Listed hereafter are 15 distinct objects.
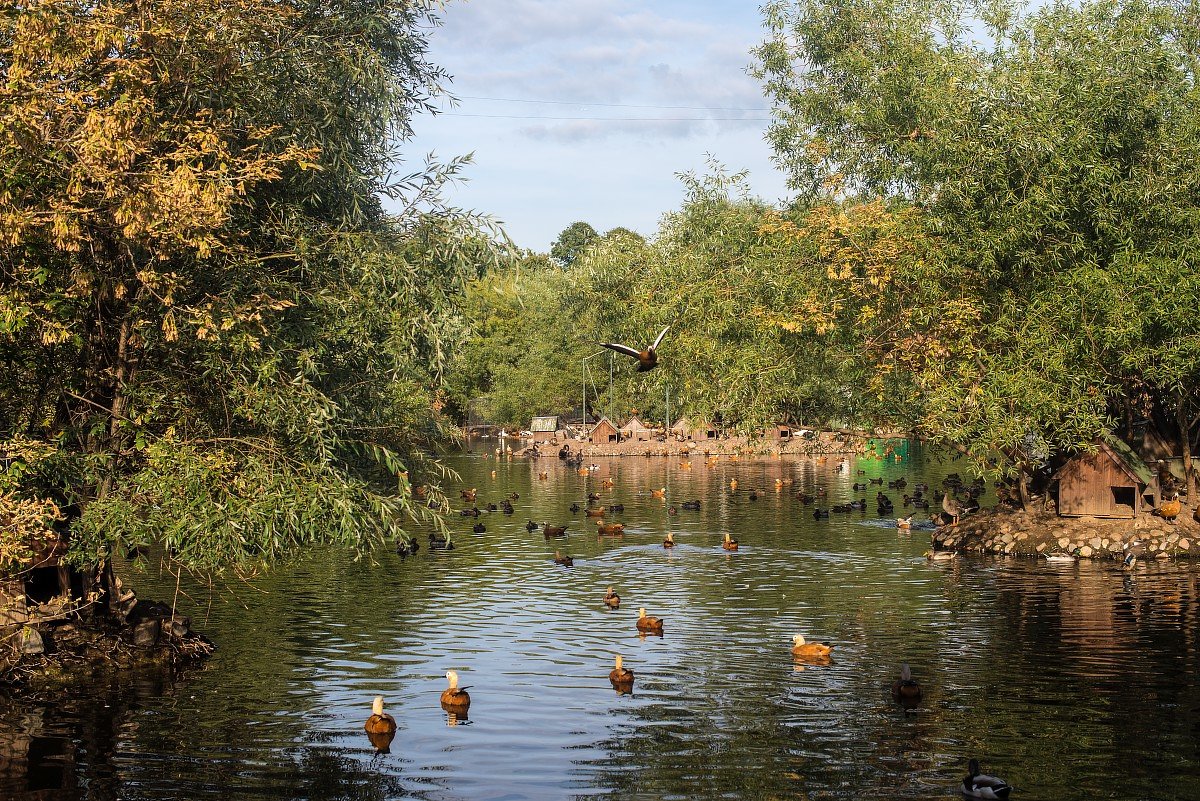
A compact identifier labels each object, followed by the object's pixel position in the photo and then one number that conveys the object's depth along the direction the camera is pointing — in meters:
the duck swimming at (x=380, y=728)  20.08
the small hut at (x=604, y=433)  110.25
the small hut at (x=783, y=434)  110.49
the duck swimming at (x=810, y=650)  25.88
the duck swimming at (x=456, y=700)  21.95
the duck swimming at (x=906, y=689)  21.91
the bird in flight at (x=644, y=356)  26.89
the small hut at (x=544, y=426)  123.01
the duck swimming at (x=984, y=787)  16.44
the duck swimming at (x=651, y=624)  29.47
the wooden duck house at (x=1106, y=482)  40.03
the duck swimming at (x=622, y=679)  23.80
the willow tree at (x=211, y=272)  20.17
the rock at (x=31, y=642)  22.67
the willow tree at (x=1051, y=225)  34.38
